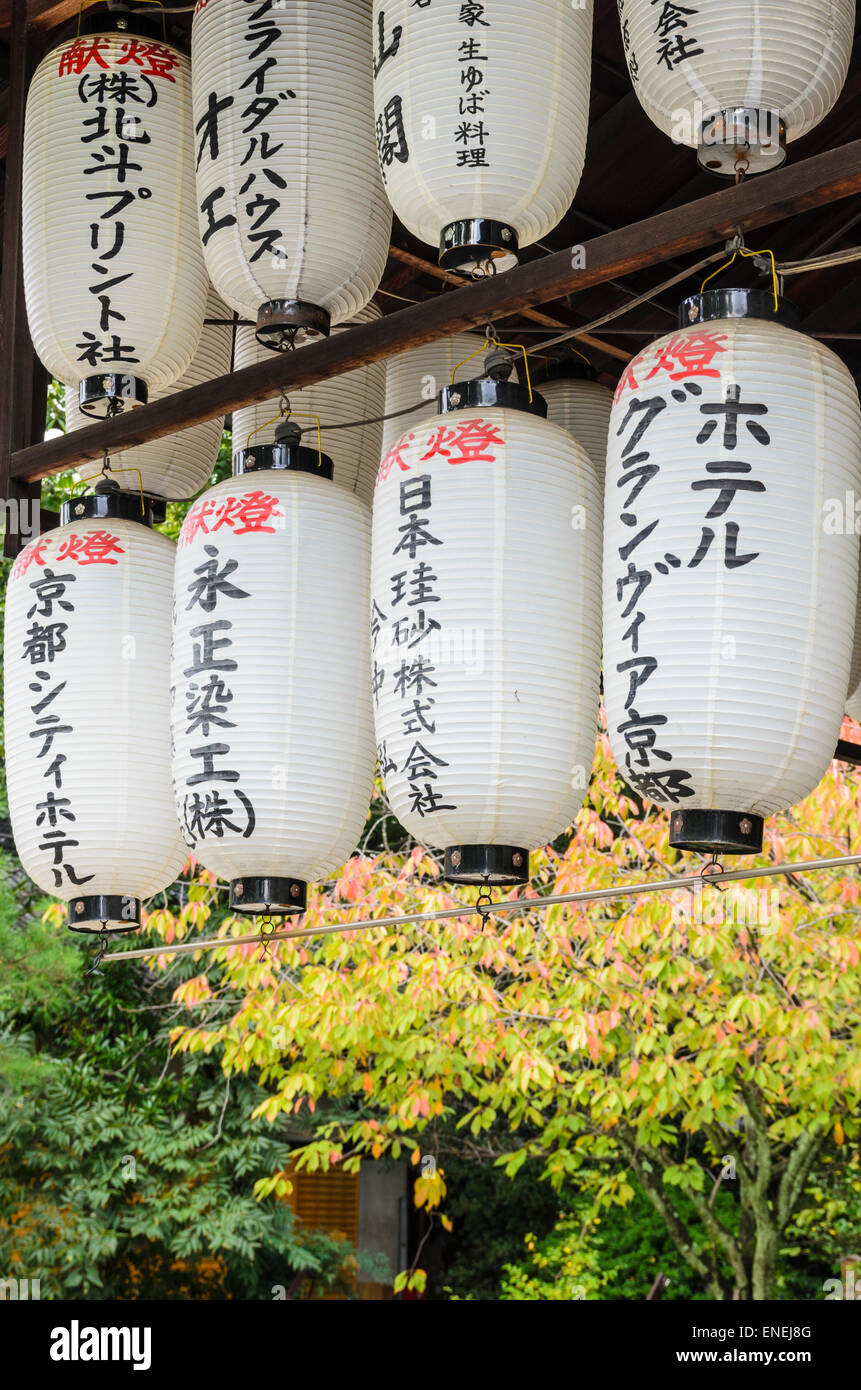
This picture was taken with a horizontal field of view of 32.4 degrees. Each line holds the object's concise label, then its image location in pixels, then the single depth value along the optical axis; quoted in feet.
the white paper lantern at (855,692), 9.11
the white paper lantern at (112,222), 8.84
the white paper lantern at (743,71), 6.44
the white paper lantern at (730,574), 6.37
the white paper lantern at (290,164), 7.93
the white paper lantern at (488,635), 7.26
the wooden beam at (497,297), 6.16
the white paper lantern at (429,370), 10.32
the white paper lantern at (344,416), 10.33
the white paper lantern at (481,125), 7.10
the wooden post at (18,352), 9.68
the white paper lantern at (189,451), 10.87
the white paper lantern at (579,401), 10.10
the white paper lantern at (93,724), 8.96
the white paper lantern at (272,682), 7.96
